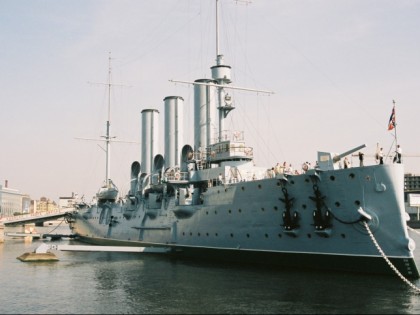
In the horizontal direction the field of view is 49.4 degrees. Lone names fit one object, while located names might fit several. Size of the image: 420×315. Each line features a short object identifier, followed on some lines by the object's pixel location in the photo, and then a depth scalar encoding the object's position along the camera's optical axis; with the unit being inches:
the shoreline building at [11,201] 5984.3
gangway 1071.6
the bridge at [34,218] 2581.2
